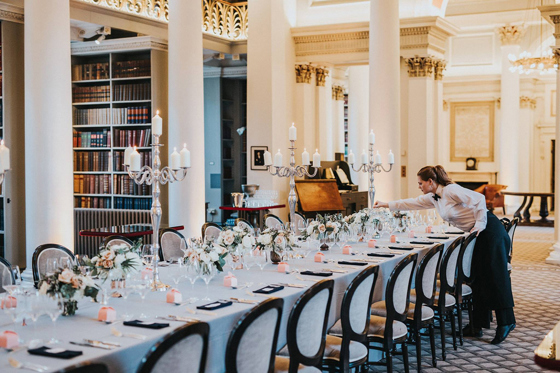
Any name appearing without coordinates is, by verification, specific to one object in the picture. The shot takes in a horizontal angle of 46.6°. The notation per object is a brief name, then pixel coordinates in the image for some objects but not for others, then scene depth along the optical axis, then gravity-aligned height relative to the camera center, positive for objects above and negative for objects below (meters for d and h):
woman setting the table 5.77 -0.75
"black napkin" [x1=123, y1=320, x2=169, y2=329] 3.05 -0.75
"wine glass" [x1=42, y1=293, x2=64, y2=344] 2.94 -0.64
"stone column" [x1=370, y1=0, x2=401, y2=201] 10.05 +1.35
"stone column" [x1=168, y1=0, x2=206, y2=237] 7.97 +0.79
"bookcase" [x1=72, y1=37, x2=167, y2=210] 10.62 +0.89
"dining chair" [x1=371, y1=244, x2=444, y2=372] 4.73 -1.04
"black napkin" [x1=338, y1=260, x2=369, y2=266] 5.02 -0.77
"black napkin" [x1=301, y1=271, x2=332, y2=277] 4.54 -0.77
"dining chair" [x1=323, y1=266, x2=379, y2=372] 3.71 -0.98
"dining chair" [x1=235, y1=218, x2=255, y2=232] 6.76 -0.60
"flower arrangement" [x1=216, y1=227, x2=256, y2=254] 4.58 -0.54
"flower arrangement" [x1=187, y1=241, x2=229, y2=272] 4.04 -0.56
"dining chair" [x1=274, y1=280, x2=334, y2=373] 3.23 -0.86
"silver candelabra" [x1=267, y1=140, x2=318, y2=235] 6.47 -0.09
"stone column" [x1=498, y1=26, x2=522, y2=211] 19.23 +1.47
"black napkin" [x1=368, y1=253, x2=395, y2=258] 5.52 -0.78
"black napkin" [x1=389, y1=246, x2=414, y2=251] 6.03 -0.78
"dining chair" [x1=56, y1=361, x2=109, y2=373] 2.07 -0.66
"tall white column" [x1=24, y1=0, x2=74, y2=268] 6.38 +0.48
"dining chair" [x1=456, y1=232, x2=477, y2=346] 5.57 -1.01
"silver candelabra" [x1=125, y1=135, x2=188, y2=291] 3.99 -0.20
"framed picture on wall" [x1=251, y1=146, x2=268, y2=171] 12.06 +0.13
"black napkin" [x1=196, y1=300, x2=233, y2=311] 3.46 -0.76
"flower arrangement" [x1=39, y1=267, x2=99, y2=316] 3.13 -0.59
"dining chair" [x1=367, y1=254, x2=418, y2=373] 4.22 -1.03
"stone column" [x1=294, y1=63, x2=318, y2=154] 13.02 +1.26
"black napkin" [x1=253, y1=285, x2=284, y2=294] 3.92 -0.76
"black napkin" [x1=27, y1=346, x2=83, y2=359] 2.60 -0.75
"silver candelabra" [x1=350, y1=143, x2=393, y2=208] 7.84 -0.07
